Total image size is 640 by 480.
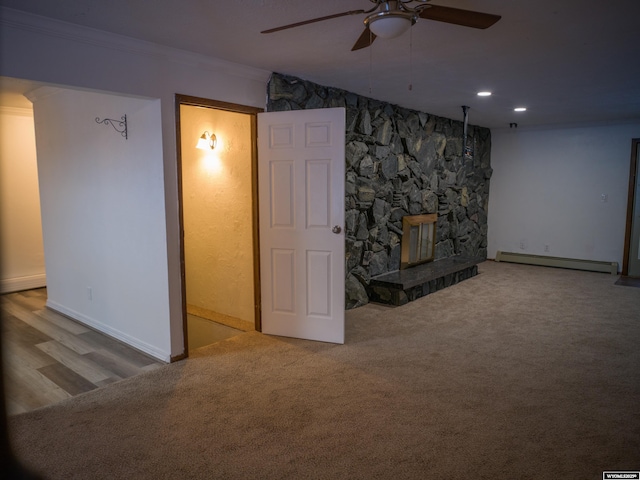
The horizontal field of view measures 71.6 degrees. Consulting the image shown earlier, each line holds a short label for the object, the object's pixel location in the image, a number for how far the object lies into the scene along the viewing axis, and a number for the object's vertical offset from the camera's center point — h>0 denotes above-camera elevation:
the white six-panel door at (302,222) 3.63 -0.25
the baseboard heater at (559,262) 6.63 -1.10
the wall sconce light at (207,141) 4.33 +0.50
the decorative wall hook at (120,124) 3.49 +0.55
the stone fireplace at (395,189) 4.65 +0.05
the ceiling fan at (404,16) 1.93 +0.79
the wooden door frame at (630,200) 6.37 -0.12
